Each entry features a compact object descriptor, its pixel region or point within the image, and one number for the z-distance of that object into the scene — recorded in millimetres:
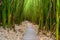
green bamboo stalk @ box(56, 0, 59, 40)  3656
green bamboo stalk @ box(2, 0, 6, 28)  7404
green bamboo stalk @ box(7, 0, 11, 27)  7475
